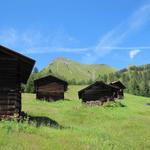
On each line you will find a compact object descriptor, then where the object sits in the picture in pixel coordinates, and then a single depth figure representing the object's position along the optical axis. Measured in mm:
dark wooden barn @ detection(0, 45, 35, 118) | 11158
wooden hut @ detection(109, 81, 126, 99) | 42377
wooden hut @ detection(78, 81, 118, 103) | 29702
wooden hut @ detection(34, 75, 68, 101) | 31592
